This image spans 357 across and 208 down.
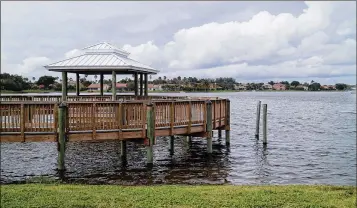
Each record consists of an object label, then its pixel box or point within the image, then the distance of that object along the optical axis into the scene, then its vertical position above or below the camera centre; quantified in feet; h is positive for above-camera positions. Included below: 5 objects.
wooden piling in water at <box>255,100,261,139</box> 98.43 -9.09
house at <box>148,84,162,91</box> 479.25 -0.30
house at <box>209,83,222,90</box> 606.96 +0.98
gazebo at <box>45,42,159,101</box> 70.85 +4.69
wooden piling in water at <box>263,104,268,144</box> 87.86 -9.10
